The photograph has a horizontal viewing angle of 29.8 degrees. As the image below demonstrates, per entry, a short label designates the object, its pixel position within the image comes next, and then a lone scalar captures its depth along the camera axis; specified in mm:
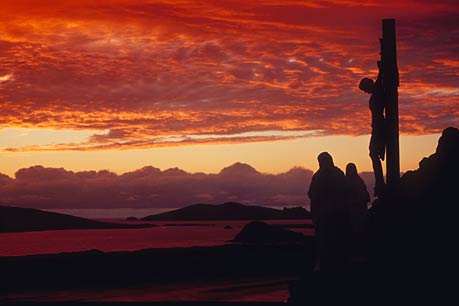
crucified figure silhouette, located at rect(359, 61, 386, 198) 16500
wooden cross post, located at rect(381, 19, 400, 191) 16016
